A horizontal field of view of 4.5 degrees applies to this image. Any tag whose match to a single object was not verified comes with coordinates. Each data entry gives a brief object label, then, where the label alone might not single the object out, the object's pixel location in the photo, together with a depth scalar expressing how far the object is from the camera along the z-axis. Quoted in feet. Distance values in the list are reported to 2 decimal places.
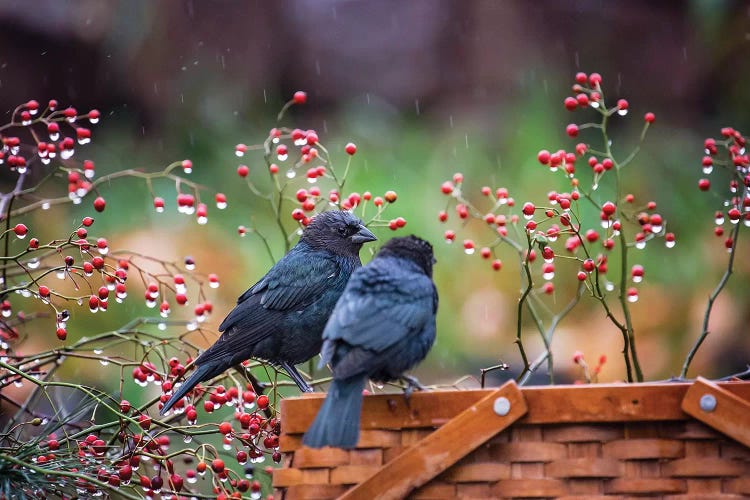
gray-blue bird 21.62
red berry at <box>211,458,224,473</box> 21.96
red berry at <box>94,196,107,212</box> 22.30
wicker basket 21.36
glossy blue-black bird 22.44
